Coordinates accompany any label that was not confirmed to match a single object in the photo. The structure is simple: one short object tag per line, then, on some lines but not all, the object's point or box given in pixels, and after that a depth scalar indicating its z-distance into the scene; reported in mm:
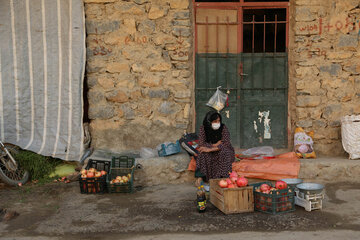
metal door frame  6121
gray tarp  5727
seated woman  5234
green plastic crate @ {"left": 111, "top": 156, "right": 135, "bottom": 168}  5492
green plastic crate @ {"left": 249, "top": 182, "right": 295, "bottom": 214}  4172
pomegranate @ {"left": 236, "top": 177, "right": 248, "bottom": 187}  4305
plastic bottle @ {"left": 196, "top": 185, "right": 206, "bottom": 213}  4266
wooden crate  4223
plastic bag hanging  6191
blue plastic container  5723
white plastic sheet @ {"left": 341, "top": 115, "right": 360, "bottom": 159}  5633
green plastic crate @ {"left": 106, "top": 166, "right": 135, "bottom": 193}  5066
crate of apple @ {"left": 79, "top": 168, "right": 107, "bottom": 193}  5076
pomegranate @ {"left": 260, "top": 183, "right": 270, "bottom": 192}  4266
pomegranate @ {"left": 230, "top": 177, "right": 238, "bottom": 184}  4398
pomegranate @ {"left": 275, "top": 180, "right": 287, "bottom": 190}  4242
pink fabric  5383
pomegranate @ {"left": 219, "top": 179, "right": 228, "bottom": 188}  4277
